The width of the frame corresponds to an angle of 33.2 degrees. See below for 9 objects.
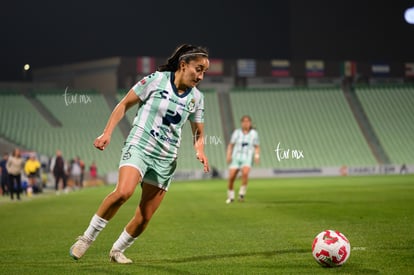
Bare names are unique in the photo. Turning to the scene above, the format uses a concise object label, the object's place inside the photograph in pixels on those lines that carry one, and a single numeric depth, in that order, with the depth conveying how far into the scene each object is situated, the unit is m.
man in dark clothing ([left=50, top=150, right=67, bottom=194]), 32.94
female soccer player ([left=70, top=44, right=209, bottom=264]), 7.56
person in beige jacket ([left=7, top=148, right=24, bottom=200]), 27.12
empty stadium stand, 48.88
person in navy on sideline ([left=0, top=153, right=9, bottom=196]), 32.66
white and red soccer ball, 7.60
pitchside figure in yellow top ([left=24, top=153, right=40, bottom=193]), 31.81
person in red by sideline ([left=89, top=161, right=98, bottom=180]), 43.10
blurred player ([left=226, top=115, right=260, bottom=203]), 20.70
